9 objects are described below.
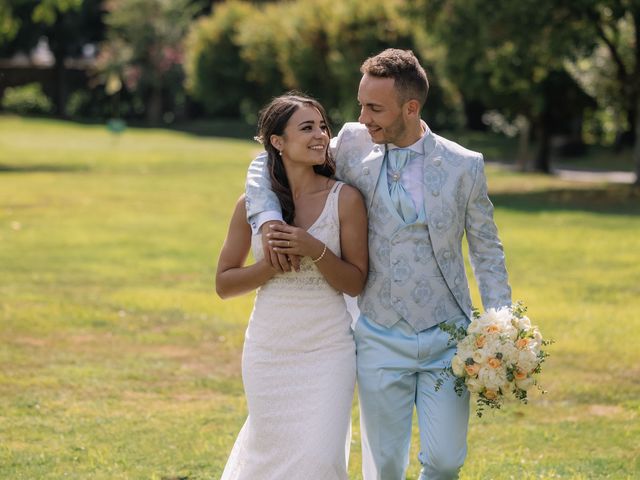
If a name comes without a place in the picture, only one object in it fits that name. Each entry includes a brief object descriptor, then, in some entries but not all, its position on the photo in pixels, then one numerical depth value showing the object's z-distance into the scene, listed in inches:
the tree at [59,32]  2415.1
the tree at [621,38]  839.7
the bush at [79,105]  2447.1
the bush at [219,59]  2073.1
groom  194.4
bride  194.5
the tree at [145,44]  2206.0
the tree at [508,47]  854.5
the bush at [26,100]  2369.6
